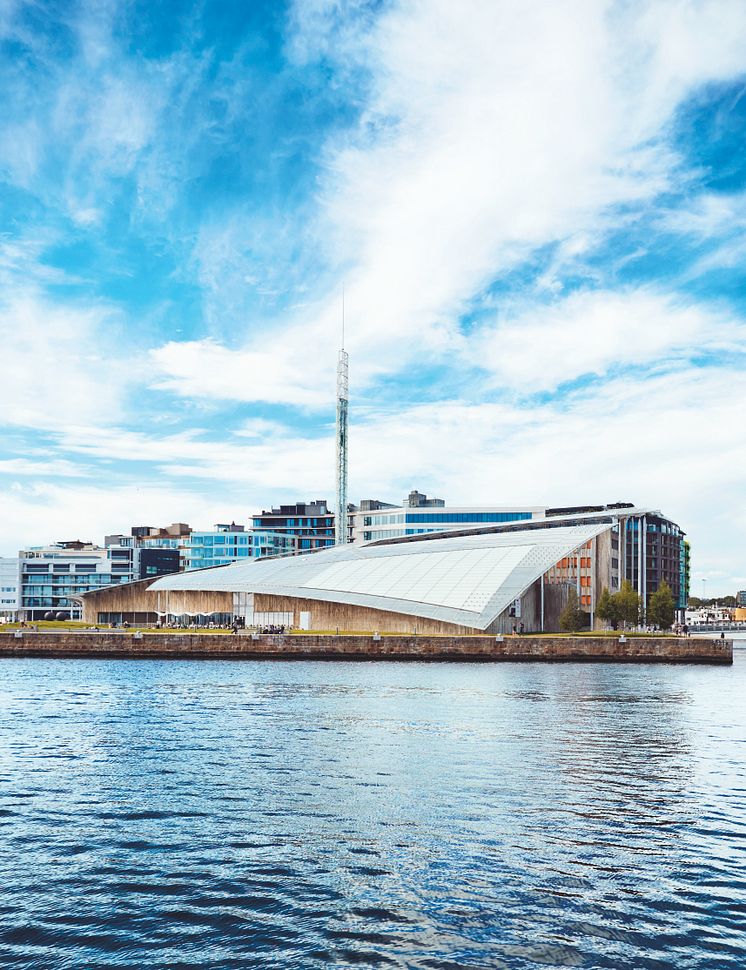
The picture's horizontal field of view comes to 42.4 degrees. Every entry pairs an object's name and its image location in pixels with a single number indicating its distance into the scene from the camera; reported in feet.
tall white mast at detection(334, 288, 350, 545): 651.25
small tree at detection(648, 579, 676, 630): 396.16
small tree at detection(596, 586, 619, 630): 349.00
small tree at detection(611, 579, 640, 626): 351.05
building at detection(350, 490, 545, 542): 632.79
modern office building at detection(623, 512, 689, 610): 571.28
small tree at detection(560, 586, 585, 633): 334.01
